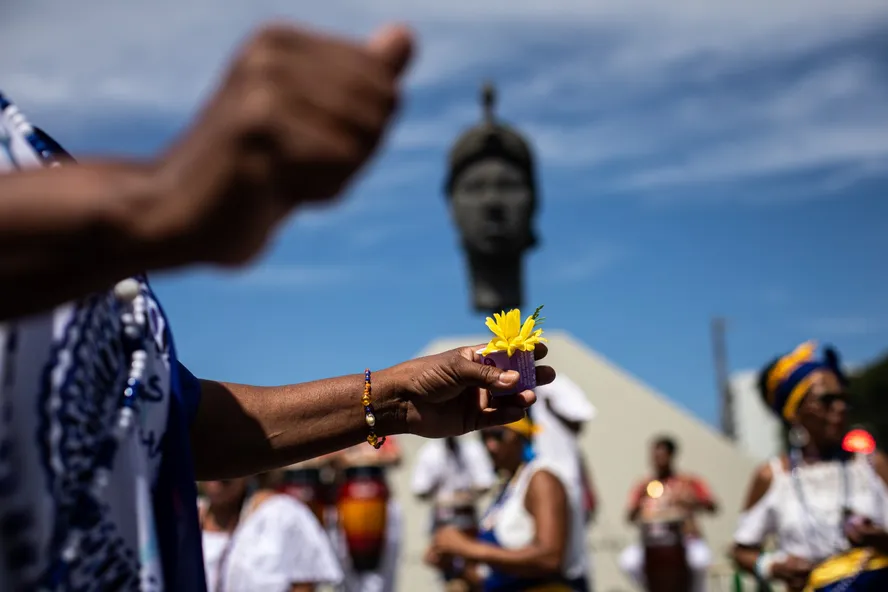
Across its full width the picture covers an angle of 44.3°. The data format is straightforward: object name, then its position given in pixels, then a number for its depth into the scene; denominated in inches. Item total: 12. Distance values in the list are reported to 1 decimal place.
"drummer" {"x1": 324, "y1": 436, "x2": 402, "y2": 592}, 367.6
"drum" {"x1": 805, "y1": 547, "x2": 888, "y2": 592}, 195.0
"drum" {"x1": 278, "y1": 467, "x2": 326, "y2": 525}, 354.9
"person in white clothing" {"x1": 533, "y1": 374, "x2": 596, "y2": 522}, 278.2
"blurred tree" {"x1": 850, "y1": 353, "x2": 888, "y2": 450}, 1336.1
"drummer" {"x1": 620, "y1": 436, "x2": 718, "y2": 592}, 292.5
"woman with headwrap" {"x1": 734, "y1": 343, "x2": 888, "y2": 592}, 199.6
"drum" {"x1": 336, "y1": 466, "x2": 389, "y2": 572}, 353.1
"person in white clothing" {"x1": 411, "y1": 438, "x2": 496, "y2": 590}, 393.4
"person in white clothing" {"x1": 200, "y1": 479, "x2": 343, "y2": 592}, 253.8
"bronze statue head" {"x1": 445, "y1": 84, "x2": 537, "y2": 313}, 489.4
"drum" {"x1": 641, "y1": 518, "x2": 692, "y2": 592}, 270.4
